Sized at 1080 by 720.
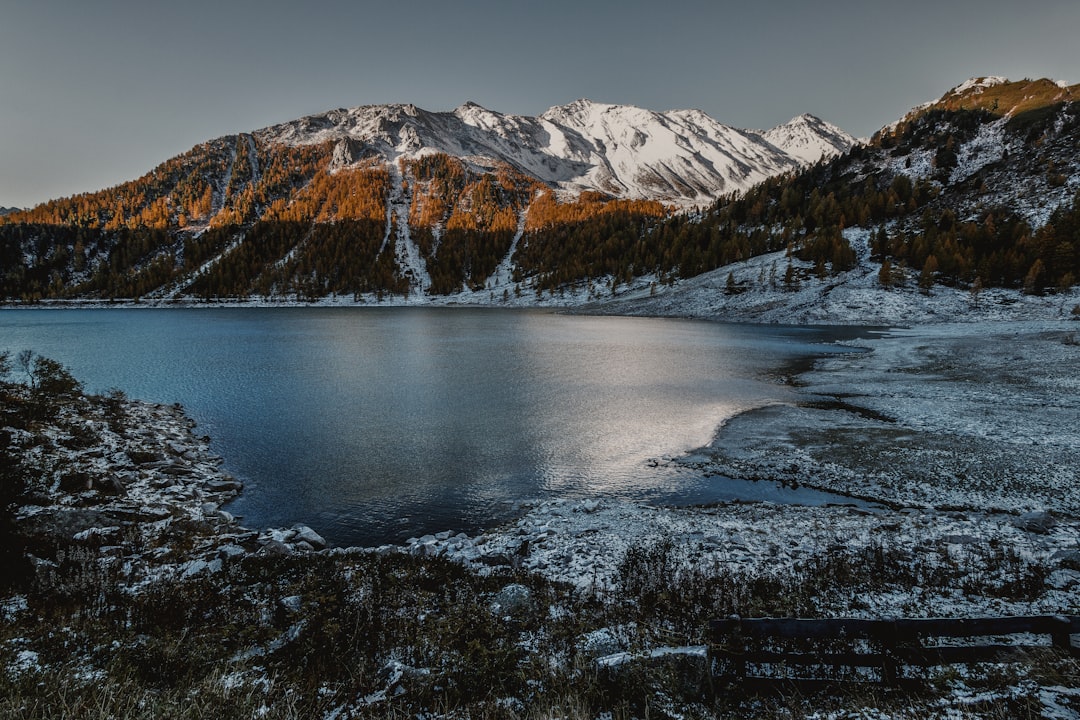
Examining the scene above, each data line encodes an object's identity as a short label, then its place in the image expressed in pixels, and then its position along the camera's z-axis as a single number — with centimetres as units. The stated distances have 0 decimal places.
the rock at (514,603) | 968
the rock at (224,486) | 1822
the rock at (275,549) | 1268
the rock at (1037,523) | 1343
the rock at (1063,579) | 1000
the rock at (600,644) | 812
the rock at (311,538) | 1404
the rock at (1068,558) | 1088
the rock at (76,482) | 1581
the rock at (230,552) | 1229
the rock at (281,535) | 1393
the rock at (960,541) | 1255
